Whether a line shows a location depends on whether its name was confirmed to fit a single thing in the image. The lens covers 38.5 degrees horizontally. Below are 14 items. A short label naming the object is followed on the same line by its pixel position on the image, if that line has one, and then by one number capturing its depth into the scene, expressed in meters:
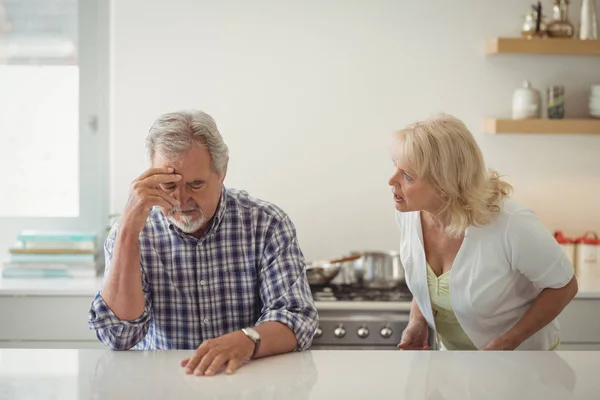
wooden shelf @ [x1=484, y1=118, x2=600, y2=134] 3.71
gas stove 3.35
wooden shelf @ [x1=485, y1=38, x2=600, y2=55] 3.71
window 3.92
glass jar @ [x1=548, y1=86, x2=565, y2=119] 3.78
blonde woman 2.41
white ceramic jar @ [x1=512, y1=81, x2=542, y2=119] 3.74
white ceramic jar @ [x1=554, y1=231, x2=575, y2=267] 3.73
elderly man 2.16
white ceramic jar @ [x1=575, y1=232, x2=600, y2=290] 3.68
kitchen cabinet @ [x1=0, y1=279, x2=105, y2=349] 3.43
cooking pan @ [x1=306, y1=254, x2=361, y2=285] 3.59
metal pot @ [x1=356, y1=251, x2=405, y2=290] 3.63
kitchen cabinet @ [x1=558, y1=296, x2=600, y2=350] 3.43
